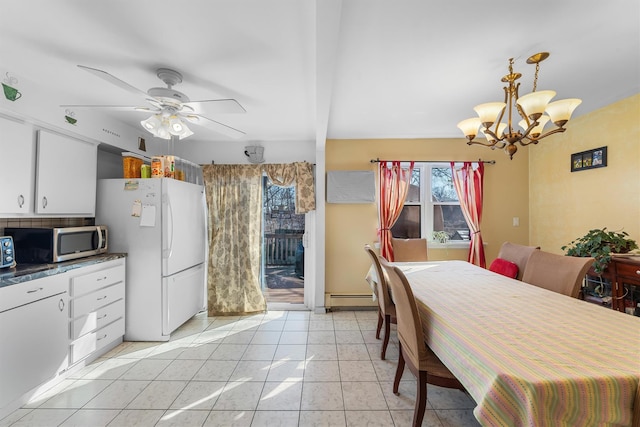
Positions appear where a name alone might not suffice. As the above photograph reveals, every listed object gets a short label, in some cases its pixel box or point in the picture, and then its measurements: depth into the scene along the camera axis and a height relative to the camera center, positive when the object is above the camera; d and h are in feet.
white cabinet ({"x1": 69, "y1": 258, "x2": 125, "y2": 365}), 7.50 -2.75
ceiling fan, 6.24 +2.62
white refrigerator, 9.46 -0.88
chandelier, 5.72 +2.32
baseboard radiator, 12.45 -3.73
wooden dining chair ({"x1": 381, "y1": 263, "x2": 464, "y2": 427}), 5.07 -2.70
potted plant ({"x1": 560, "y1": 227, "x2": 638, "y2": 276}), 7.85 -0.81
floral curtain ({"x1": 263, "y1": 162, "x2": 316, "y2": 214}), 12.20 +1.71
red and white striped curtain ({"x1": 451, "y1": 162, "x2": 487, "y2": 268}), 12.13 +0.94
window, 12.87 +0.50
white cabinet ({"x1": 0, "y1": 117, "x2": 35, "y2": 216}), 6.59 +1.22
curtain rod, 12.34 +2.58
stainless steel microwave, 7.39 -0.75
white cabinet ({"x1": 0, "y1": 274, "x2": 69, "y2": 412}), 5.85 -2.74
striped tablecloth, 3.08 -1.80
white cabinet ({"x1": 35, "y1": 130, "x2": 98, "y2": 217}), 7.53 +1.20
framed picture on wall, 9.21 +2.09
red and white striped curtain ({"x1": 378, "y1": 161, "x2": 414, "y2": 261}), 12.23 +1.01
